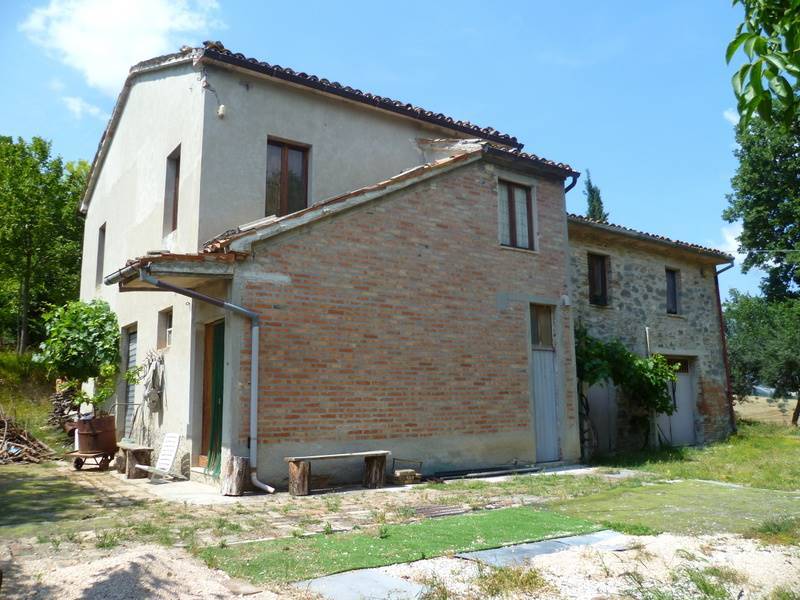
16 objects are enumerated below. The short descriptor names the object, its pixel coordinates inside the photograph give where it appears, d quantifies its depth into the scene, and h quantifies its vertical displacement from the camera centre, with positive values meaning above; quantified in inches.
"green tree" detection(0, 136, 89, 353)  918.4 +245.4
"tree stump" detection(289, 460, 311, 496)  315.9 -43.8
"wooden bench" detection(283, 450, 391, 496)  316.5 -42.3
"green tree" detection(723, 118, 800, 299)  977.5 +290.2
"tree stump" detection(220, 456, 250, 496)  309.1 -41.9
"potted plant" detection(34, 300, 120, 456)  483.8 +34.9
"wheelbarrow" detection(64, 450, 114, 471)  423.2 -44.4
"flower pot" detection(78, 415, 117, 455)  425.1 -29.2
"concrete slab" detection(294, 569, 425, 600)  156.1 -51.1
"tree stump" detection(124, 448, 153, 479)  380.8 -41.8
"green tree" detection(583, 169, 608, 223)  1363.2 +402.6
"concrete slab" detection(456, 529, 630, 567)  190.2 -52.4
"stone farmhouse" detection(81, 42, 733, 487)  341.1 +67.0
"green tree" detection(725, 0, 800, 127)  105.4 +53.3
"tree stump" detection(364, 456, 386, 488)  346.0 -45.5
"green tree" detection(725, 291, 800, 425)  888.9 +54.3
